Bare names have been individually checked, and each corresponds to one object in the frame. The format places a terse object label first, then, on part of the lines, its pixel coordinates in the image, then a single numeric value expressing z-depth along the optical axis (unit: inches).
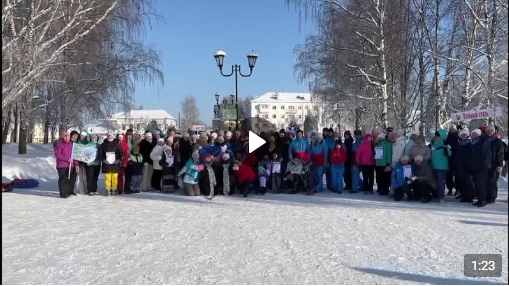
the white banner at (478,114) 349.9
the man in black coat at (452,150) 420.2
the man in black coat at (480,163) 378.6
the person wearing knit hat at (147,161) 500.7
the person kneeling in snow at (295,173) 478.0
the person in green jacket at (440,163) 416.2
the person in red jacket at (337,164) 478.9
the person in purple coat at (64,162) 442.9
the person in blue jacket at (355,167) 484.4
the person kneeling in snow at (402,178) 420.8
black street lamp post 732.0
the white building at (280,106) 4645.7
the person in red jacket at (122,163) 471.2
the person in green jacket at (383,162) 455.8
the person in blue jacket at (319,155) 483.8
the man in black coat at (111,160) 460.4
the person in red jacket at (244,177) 462.6
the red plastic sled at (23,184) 532.4
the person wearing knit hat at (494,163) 382.9
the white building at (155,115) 3636.3
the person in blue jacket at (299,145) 482.3
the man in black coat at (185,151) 499.9
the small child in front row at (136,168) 482.6
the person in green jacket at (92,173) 468.4
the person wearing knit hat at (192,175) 458.3
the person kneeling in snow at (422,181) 409.7
